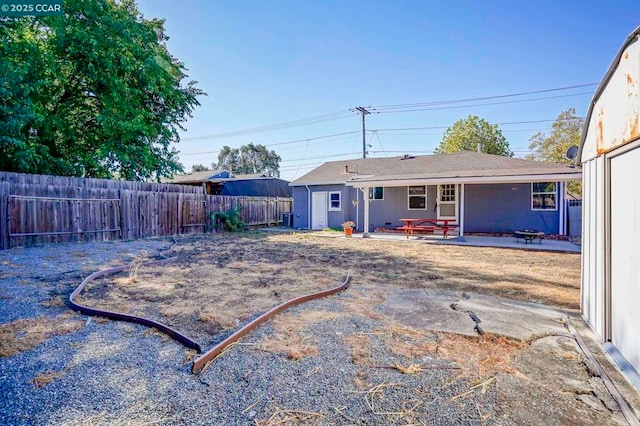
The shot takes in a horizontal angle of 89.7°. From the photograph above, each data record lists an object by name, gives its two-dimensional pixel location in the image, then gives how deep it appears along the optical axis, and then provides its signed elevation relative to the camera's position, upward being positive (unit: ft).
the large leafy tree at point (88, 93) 30.73 +13.85
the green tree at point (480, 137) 89.61 +19.69
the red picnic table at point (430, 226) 37.42 -2.28
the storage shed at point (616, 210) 7.40 -0.10
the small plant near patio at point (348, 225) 42.57 -2.20
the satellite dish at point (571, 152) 13.56 +2.30
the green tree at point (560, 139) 87.76 +20.04
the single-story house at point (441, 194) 37.84 +1.96
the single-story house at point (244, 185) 70.64 +5.55
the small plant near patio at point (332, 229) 50.05 -3.23
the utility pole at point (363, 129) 83.92 +20.88
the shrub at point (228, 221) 47.14 -1.73
